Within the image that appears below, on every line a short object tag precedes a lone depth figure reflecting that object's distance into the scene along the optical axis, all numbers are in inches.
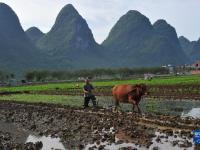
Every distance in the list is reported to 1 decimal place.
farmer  1111.5
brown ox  950.4
